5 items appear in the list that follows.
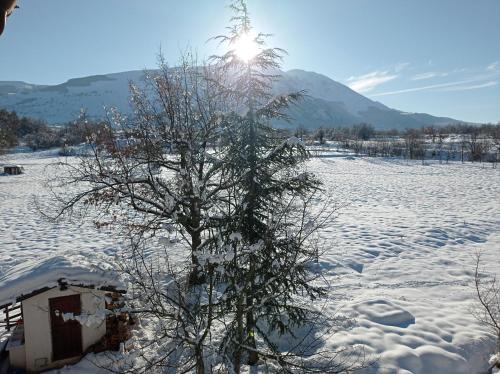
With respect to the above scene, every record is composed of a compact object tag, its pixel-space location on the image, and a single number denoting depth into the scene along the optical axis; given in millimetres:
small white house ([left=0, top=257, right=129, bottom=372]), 7613
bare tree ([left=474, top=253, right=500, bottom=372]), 7747
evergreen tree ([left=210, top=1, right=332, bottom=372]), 6496
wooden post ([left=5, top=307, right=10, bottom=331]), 8838
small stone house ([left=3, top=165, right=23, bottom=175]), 44956
